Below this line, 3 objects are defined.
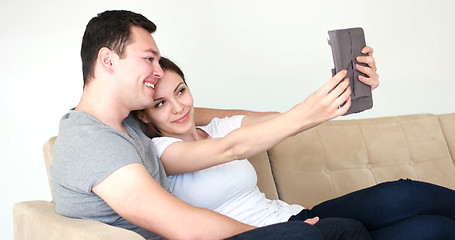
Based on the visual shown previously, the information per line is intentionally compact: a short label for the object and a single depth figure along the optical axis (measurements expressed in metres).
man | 1.36
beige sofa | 2.36
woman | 1.68
